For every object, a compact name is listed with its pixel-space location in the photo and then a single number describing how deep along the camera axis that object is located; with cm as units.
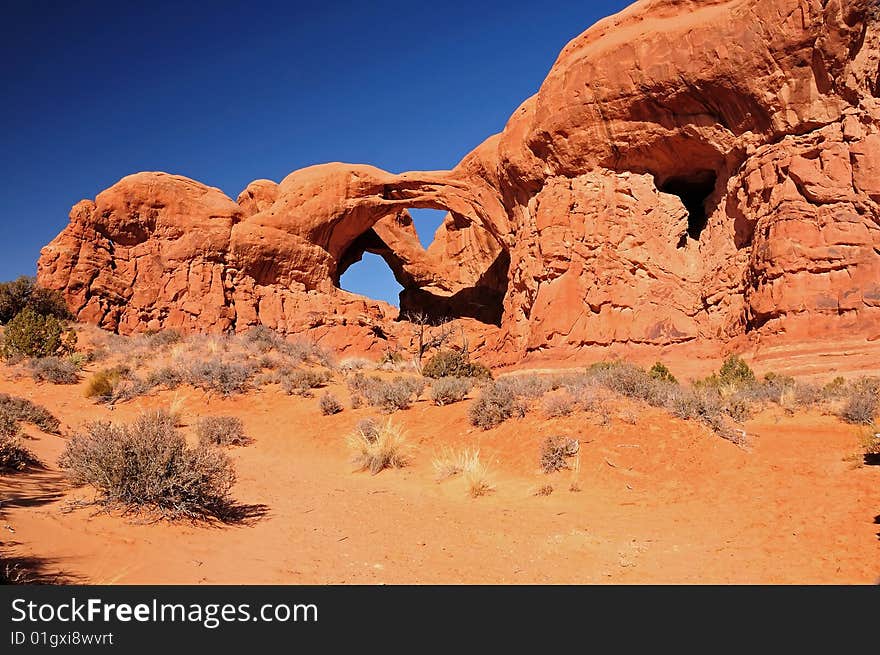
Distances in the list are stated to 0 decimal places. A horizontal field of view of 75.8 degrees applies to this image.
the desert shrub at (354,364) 2069
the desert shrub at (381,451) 951
